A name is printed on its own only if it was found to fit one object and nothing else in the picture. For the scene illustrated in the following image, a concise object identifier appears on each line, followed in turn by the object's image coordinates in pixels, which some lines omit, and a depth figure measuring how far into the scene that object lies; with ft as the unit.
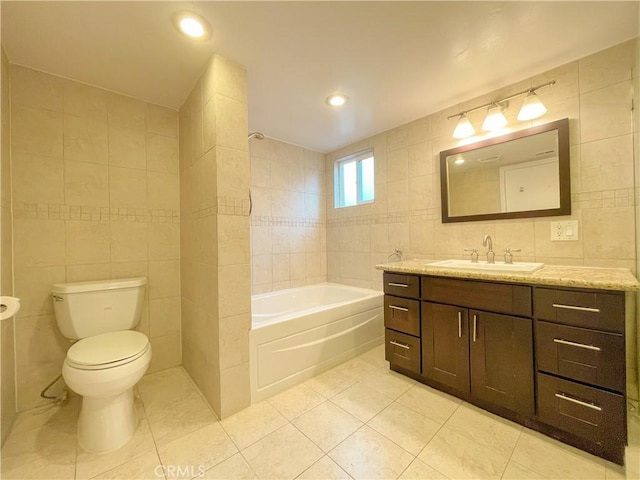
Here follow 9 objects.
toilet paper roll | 3.60
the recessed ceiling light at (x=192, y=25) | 4.12
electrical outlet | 5.36
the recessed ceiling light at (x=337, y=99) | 6.56
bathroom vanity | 3.76
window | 9.66
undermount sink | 5.06
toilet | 4.17
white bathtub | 5.58
